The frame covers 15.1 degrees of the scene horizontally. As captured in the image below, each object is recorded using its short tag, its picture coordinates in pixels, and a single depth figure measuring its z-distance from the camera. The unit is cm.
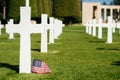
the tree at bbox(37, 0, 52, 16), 5856
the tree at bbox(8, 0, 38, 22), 5203
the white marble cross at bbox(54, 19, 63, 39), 2489
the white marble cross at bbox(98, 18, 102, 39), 2611
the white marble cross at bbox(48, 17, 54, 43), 1735
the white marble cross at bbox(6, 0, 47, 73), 930
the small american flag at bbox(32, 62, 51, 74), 923
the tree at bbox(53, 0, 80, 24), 6303
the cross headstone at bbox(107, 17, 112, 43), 2064
